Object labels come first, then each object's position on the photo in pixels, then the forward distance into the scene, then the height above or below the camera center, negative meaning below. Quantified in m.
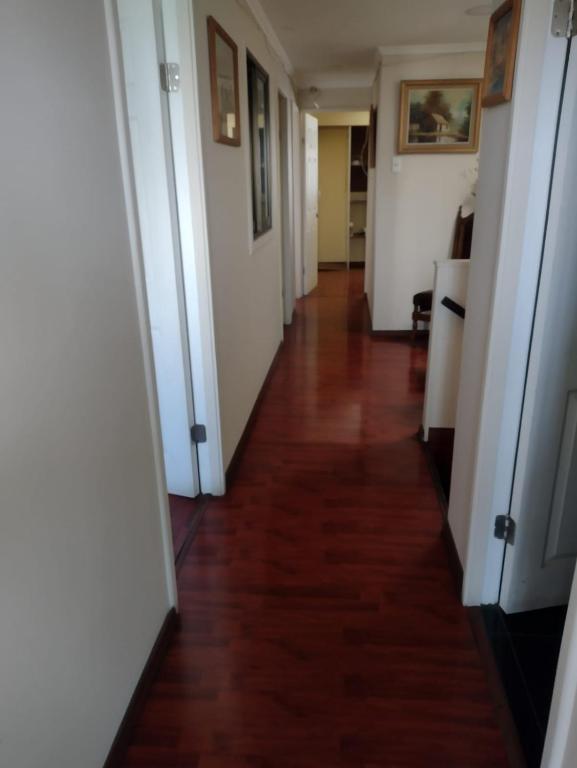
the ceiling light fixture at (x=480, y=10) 3.41 +0.98
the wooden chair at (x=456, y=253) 4.56 -0.57
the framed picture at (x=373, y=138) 5.04 +0.38
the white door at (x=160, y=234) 1.98 -0.18
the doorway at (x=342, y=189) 8.23 -0.10
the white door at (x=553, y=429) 1.44 -0.68
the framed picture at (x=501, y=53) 1.42 +0.32
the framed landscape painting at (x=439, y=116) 4.46 +0.48
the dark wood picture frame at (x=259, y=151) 3.21 +0.19
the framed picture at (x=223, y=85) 2.26 +0.40
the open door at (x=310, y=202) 6.23 -0.21
